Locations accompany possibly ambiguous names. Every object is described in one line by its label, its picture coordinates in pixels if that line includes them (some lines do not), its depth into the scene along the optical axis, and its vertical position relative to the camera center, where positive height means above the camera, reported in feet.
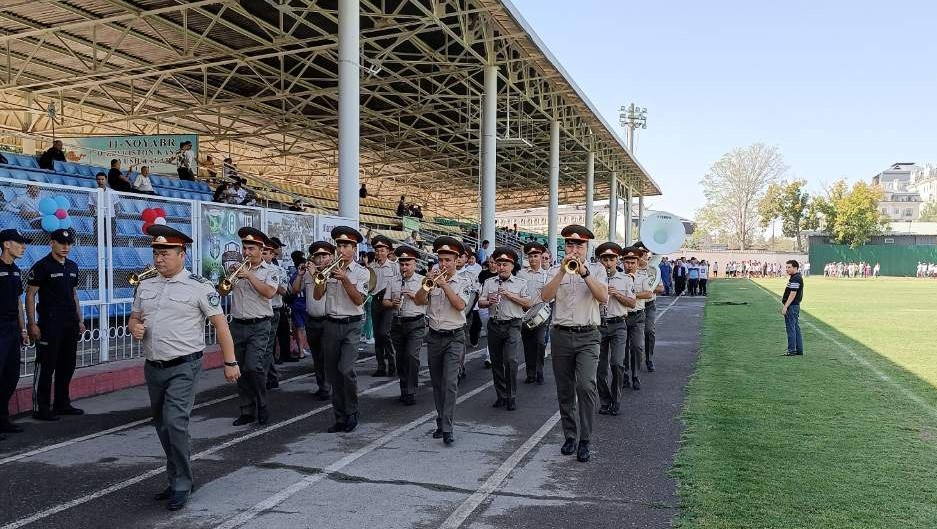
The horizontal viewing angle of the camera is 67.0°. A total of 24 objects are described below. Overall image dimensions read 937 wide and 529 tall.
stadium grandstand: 33.37 +17.35
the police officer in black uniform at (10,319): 21.74 -2.54
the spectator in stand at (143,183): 48.19 +3.92
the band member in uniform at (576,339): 19.79 -2.71
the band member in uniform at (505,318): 27.22 -2.96
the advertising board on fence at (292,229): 40.91 +0.71
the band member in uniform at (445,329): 21.95 -2.74
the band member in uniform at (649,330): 37.73 -4.51
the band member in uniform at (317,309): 24.53 -2.46
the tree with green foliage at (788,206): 224.33 +13.70
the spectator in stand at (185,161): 61.41 +7.15
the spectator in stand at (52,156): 48.73 +5.74
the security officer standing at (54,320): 23.70 -2.80
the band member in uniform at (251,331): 23.94 -3.11
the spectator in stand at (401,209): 97.81 +4.72
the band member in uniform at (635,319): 31.35 -3.28
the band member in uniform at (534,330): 29.48 -3.83
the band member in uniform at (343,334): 23.21 -3.06
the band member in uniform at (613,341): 25.82 -3.67
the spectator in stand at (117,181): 47.55 +3.90
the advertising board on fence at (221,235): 36.94 +0.27
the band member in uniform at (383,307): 32.70 -3.06
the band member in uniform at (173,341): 16.06 -2.35
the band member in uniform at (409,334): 27.81 -3.70
